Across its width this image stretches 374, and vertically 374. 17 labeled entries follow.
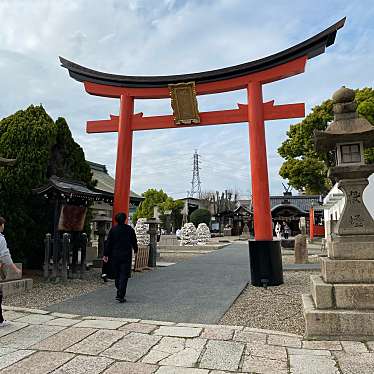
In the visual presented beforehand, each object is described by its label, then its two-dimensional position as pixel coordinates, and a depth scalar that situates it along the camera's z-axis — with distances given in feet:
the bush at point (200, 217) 130.00
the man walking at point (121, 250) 20.08
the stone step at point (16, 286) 21.72
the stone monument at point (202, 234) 85.81
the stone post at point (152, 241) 38.55
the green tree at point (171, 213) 137.59
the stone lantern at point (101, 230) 38.34
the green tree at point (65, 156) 33.27
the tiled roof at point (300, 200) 123.71
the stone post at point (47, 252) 27.07
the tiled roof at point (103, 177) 82.38
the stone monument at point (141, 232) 67.26
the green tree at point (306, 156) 78.48
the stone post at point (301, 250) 40.78
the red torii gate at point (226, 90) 29.04
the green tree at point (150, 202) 139.03
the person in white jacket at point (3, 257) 15.28
